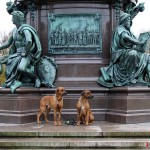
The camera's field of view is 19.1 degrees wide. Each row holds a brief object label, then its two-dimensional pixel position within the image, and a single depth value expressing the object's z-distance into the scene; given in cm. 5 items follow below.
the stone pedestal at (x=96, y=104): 1054
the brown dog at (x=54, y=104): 977
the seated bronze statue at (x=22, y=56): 1091
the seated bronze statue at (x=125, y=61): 1096
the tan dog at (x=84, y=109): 980
